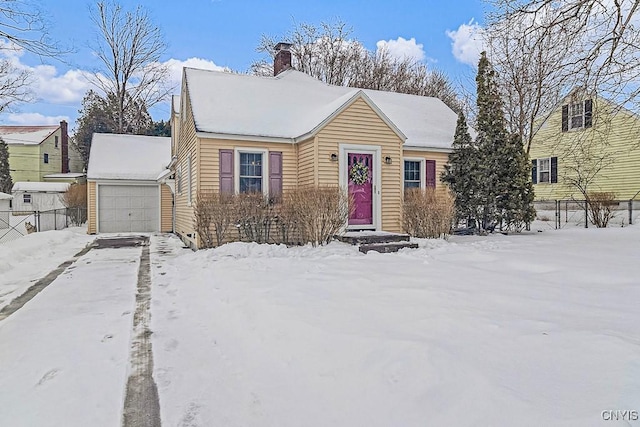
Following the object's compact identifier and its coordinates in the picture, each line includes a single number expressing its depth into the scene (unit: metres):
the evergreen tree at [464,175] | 12.36
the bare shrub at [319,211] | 9.43
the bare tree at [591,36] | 8.97
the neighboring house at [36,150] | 35.59
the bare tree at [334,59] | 29.42
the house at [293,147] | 10.71
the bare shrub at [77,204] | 21.06
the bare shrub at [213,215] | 9.70
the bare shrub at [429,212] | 10.73
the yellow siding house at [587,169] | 19.27
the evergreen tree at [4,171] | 30.52
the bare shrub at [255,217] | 9.85
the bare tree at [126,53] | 26.19
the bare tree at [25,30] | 7.62
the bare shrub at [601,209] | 14.84
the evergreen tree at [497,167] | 12.27
